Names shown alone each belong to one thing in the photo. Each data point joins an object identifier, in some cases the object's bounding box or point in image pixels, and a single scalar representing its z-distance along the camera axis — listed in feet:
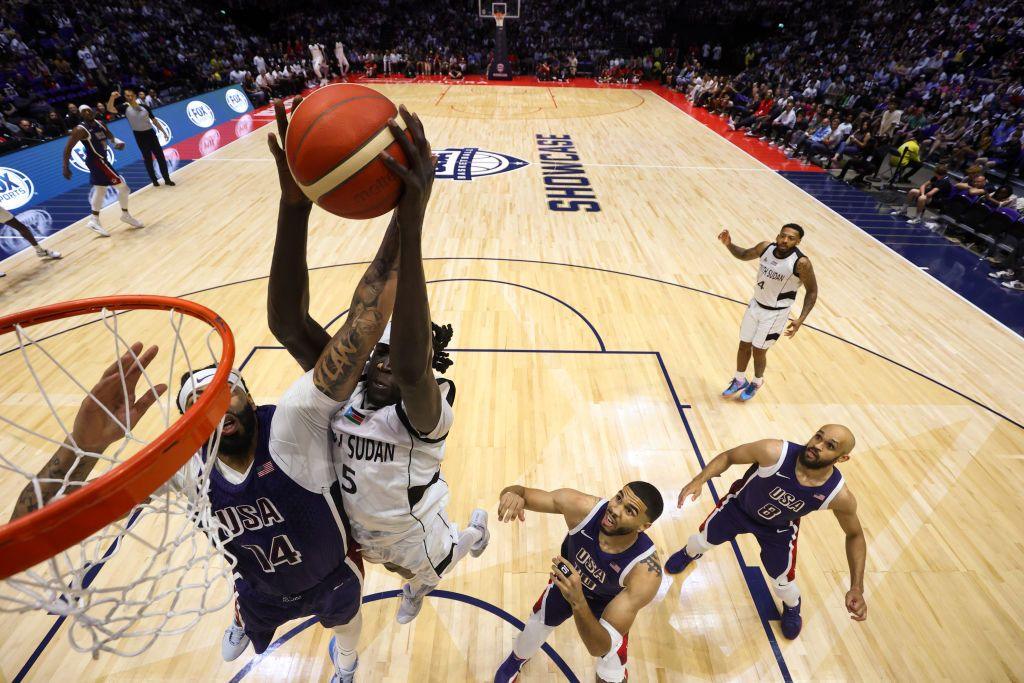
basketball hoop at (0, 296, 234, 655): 3.98
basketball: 4.61
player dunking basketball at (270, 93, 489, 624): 4.28
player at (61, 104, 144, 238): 23.94
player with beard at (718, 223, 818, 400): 14.24
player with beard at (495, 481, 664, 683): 7.39
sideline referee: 28.60
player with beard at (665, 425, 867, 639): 9.15
